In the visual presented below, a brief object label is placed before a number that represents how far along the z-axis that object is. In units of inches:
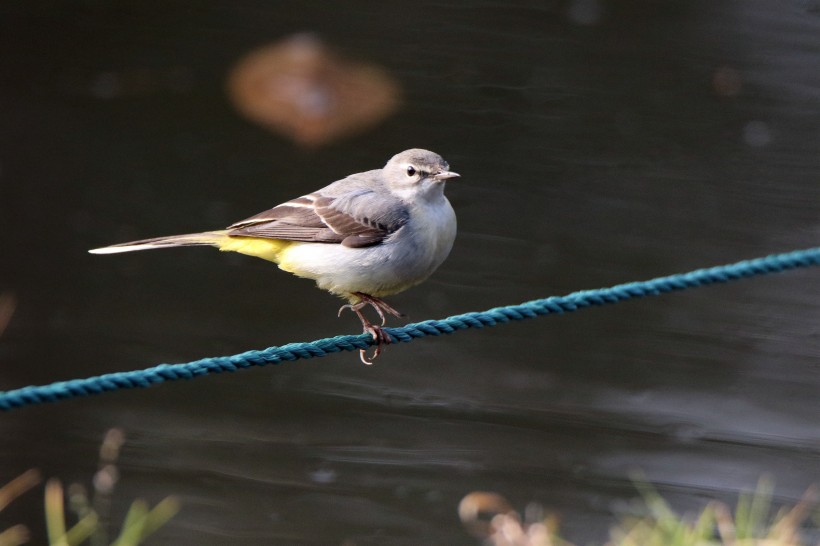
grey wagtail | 280.7
